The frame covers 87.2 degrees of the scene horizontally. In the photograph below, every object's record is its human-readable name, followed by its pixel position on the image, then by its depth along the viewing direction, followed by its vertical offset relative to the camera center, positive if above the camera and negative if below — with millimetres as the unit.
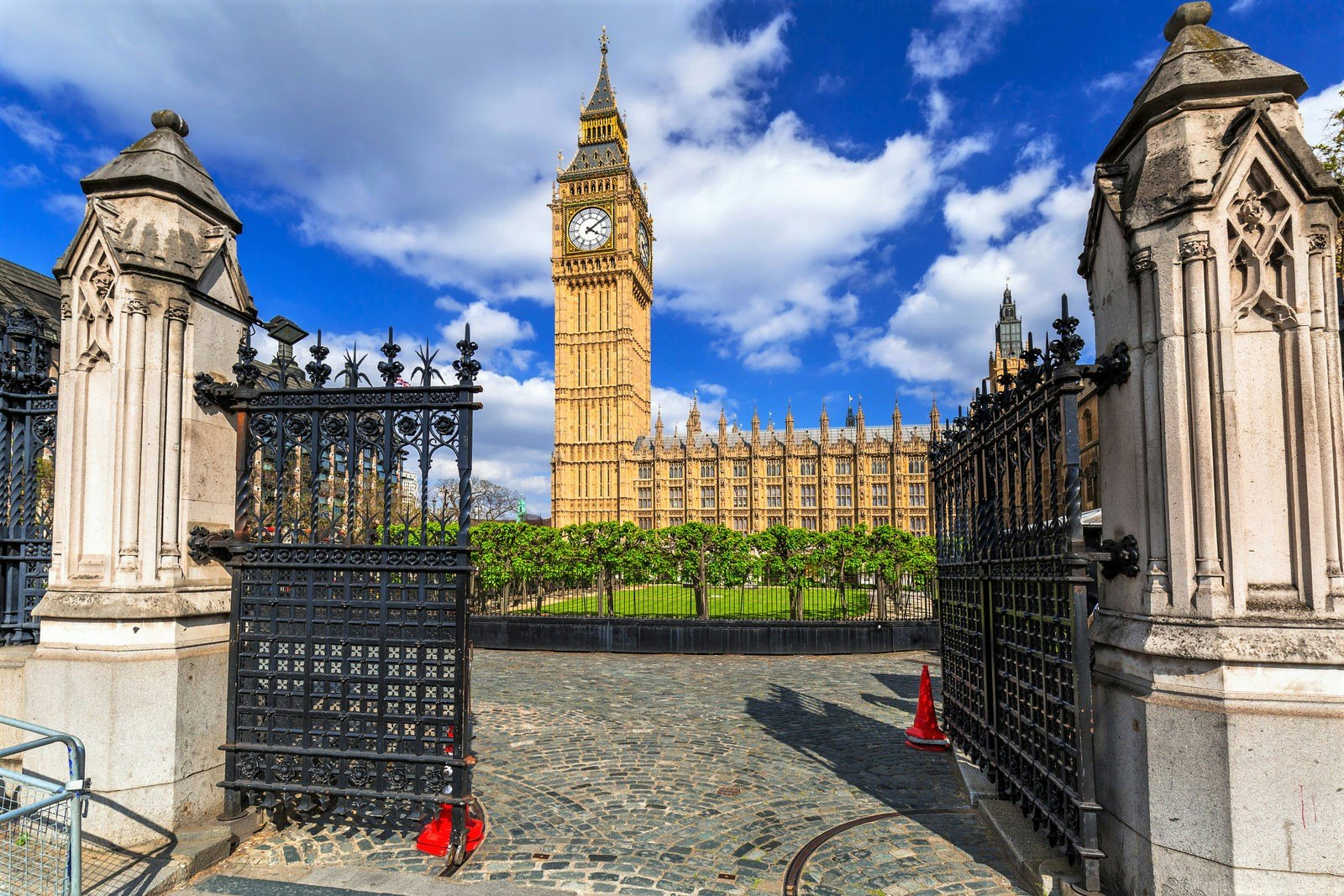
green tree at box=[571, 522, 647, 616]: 17203 -1085
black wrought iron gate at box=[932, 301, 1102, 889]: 4270 -783
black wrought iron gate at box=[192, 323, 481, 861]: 5109 -723
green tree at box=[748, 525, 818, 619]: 17188 -1183
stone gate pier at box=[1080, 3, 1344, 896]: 3475 +13
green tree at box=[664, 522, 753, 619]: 17719 -1143
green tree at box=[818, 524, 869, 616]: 17531 -1164
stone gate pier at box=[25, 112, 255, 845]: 4879 -4
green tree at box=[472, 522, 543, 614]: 18141 -1147
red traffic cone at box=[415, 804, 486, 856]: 5062 -2315
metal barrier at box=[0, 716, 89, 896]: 3535 -1992
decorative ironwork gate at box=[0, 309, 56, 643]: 6234 +276
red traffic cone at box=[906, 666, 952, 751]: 8234 -2666
